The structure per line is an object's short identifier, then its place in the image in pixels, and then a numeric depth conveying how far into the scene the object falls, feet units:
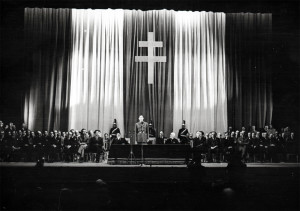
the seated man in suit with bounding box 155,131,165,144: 37.14
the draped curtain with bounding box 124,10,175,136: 45.80
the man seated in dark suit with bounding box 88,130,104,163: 35.91
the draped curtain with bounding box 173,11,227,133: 46.09
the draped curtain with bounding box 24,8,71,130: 44.62
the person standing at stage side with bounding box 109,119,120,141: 42.26
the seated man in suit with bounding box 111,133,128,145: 35.38
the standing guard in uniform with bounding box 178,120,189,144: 39.79
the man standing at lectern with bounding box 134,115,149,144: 34.73
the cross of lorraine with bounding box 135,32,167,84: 44.34
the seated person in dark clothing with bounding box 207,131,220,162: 35.88
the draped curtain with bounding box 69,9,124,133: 45.44
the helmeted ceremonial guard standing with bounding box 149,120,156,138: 41.19
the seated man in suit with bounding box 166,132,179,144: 36.55
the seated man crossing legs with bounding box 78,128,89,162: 36.70
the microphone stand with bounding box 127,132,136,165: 31.54
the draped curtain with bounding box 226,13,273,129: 45.78
